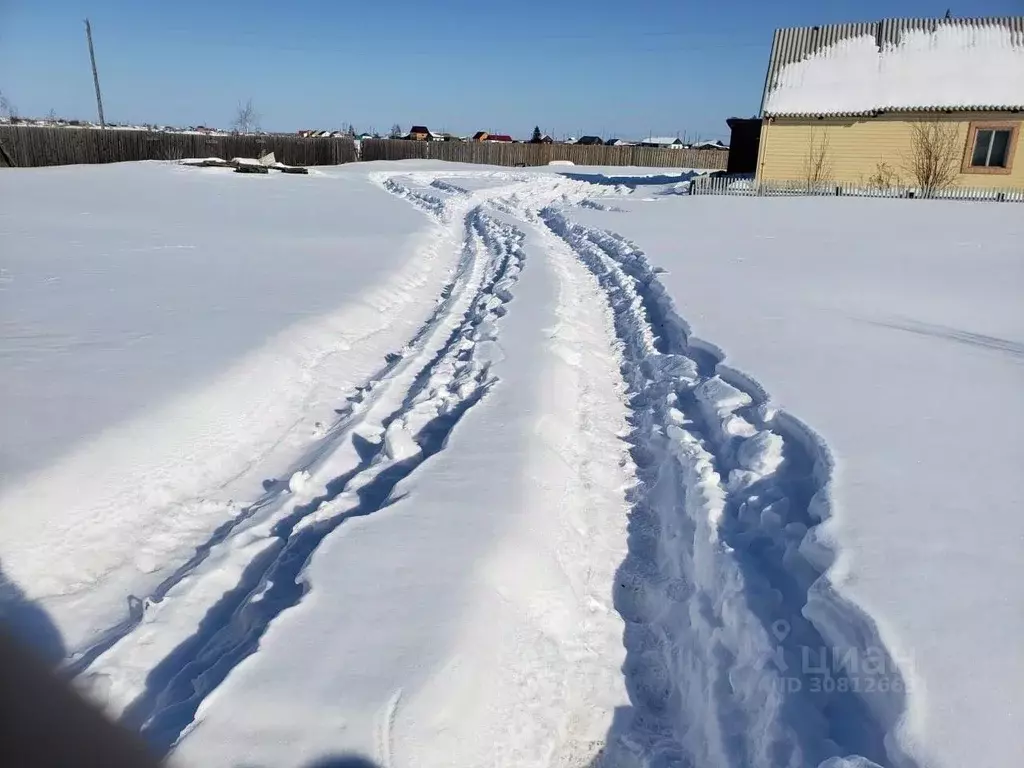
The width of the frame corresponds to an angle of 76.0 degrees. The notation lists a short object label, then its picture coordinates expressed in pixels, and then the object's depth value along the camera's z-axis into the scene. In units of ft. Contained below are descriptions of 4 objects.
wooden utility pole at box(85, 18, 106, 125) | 116.78
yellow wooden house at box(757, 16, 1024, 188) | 65.72
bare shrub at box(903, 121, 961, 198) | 66.64
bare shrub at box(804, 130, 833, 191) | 70.74
